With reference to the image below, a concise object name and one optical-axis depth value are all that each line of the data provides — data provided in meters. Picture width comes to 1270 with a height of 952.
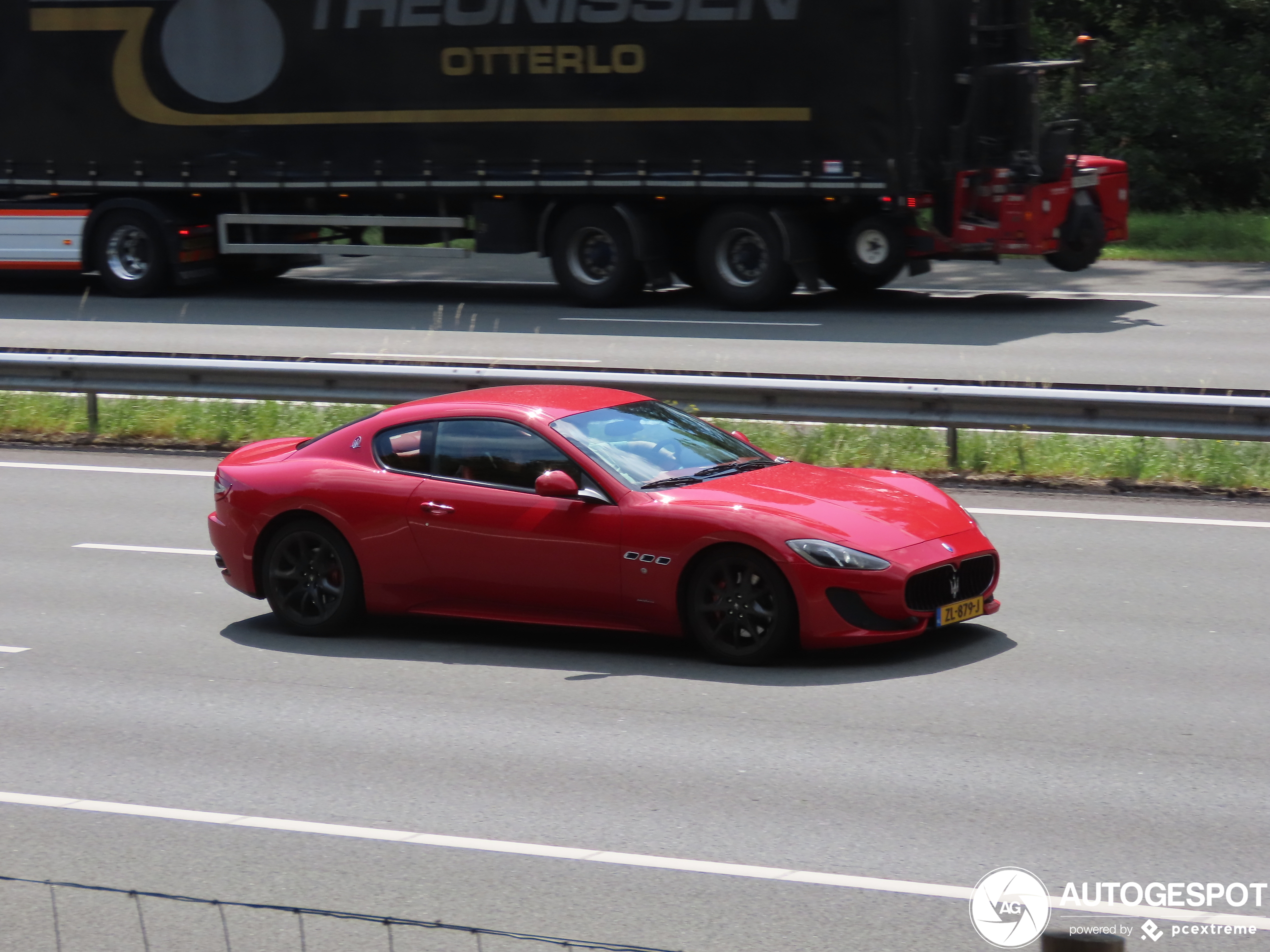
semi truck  42.53
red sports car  16.17
